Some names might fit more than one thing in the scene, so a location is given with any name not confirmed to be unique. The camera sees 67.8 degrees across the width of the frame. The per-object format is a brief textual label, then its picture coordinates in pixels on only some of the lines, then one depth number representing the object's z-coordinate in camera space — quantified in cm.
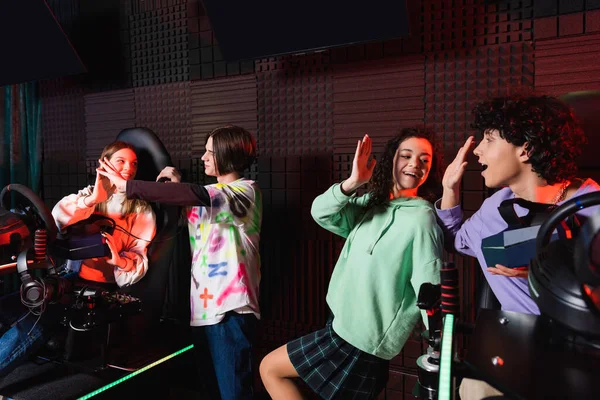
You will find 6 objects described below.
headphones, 212
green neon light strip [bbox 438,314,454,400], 74
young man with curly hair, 150
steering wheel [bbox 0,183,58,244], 216
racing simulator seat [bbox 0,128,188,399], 216
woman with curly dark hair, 183
